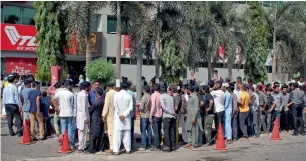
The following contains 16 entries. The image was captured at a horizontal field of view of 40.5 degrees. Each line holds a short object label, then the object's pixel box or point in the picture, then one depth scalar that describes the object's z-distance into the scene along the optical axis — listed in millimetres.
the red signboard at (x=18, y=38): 30266
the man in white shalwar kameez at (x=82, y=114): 10688
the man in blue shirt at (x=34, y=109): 12055
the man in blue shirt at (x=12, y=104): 12789
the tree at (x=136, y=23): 19531
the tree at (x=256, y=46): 32469
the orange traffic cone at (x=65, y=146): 10703
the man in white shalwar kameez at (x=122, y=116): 10539
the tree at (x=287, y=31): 29906
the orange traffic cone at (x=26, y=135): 11766
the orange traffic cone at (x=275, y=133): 13532
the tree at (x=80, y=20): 19219
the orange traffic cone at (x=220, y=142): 11547
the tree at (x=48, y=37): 25891
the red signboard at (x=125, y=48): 35506
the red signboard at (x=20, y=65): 30672
